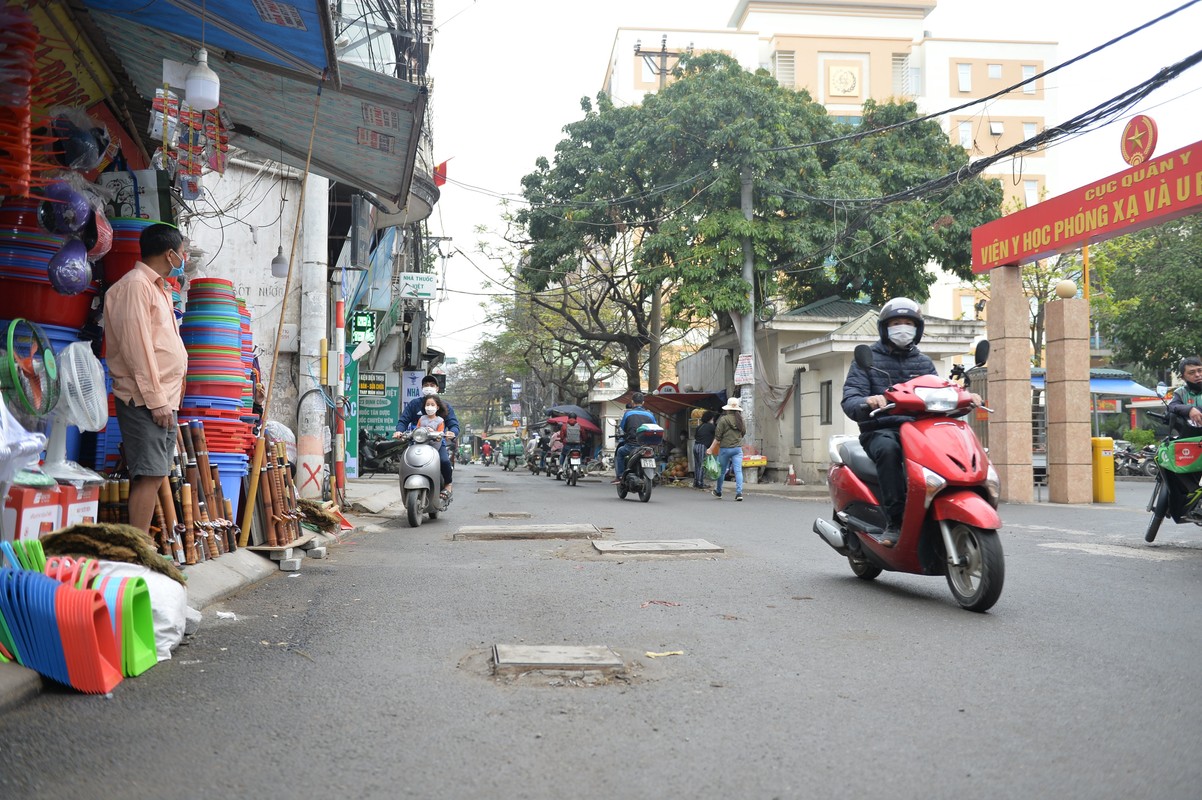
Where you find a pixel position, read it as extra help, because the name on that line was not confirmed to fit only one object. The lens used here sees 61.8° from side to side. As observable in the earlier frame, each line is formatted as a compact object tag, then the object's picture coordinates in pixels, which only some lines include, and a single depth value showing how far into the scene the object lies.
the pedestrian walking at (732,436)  16.28
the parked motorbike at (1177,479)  8.27
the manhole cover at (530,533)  9.34
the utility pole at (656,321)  28.46
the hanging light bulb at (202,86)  5.81
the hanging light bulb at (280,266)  11.35
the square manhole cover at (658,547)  7.99
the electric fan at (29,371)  4.52
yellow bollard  15.52
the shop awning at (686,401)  26.11
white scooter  10.73
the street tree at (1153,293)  30.53
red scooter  5.09
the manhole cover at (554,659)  3.96
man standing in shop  5.05
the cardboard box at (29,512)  4.18
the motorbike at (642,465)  15.36
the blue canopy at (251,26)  5.55
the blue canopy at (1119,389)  27.50
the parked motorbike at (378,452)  26.33
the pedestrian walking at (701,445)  20.36
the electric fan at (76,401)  4.90
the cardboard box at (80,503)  4.67
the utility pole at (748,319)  21.81
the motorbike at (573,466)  23.20
